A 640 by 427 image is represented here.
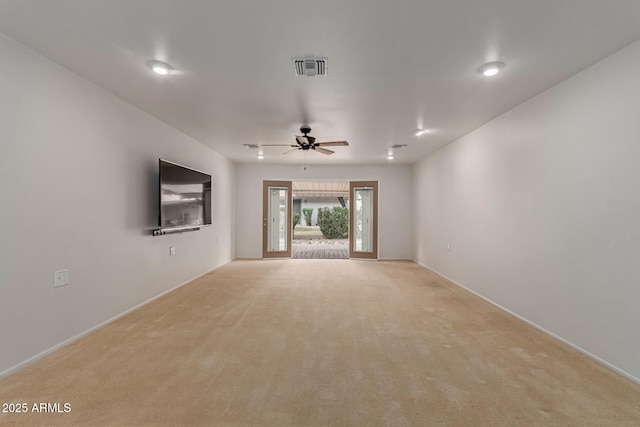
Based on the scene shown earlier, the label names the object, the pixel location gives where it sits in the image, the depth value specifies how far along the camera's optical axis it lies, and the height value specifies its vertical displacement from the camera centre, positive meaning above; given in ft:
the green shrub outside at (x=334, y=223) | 44.75 -1.45
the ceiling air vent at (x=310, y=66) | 8.43 +4.27
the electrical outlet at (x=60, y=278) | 8.81 -1.92
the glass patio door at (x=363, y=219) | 26.53 -0.52
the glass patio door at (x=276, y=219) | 26.45 -0.52
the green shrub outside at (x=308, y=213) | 61.05 +0.05
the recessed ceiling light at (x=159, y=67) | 8.66 +4.29
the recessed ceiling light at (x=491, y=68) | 8.60 +4.22
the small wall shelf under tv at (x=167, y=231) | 13.54 -0.83
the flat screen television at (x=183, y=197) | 13.53 +0.84
